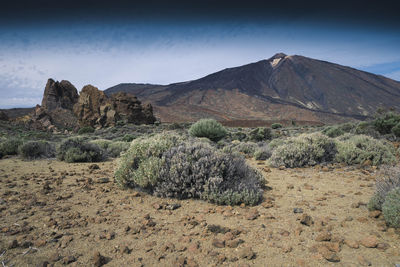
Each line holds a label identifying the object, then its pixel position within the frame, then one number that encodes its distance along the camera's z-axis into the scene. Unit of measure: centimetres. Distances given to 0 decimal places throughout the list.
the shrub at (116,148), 892
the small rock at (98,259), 218
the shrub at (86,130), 2824
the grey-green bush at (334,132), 1179
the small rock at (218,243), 241
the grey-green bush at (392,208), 250
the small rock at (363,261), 205
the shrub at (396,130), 990
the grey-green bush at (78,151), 727
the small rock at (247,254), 220
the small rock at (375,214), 287
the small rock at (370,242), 228
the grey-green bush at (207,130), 1060
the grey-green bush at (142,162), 409
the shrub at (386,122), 1081
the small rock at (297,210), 322
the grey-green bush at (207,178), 359
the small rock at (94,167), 632
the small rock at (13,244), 240
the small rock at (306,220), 282
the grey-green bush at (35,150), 769
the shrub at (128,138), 1450
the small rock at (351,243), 229
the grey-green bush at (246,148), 887
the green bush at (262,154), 761
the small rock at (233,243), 240
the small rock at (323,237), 243
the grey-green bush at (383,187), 297
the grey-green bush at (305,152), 614
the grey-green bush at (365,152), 589
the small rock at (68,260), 222
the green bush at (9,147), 842
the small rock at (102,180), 502
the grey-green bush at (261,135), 1378
